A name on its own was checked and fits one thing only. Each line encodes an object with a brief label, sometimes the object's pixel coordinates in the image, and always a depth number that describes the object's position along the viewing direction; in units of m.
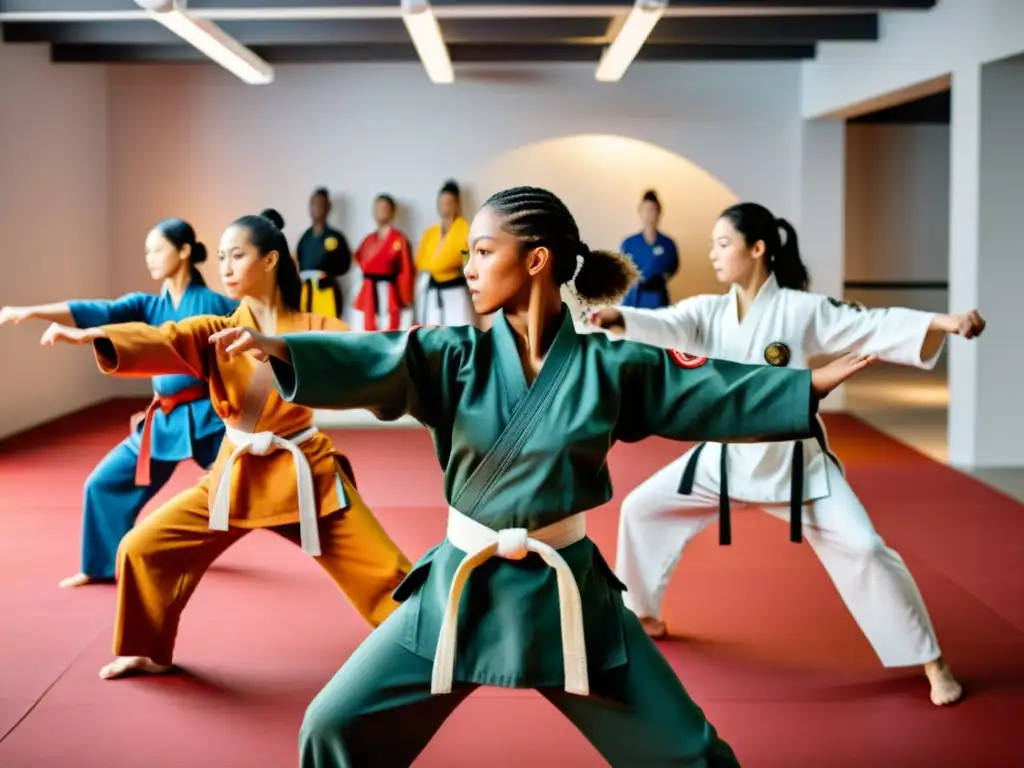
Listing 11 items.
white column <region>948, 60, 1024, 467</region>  5.74
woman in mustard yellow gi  2.81
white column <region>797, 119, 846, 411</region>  8.41
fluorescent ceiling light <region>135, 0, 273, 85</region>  5.30
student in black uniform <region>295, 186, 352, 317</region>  8.27
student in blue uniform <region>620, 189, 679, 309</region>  8.08
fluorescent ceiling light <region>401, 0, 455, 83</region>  5.14
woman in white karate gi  2.84
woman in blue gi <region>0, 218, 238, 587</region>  3.55
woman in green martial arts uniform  1.77
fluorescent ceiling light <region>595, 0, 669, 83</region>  5.26
